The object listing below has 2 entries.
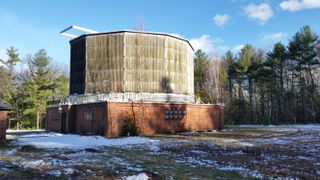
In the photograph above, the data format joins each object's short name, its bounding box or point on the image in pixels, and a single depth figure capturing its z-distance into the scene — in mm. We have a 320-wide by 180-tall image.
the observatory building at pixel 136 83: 21561
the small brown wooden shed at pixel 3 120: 16276
